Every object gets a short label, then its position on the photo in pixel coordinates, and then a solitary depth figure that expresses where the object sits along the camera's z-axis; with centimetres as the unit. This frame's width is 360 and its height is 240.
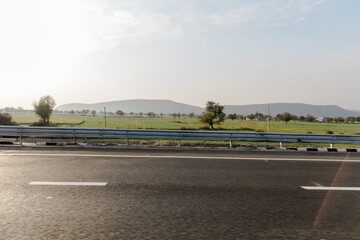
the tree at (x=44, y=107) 5346
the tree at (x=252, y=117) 17958
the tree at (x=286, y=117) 12175
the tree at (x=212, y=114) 6203
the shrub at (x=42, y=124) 4496
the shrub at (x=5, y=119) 3553
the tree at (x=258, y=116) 17765
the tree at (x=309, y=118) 15100
